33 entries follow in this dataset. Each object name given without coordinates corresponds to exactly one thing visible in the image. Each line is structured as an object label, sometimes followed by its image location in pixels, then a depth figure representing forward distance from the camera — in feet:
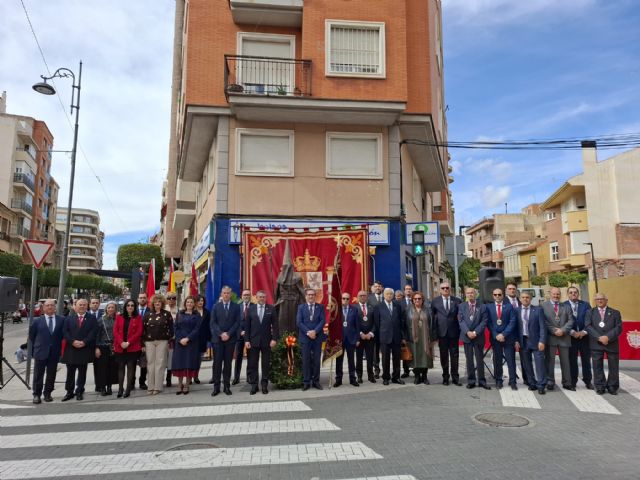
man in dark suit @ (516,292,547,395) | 29.04
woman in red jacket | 30.12
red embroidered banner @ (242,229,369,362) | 45.24
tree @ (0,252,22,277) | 138.10
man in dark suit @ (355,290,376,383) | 32.53
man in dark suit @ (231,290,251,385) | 31.04
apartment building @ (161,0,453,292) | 49.01
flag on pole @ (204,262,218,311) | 47.14
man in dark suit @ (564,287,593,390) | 30.07
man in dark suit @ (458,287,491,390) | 30.45
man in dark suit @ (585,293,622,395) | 28.66
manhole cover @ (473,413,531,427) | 21.80
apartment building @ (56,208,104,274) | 397.60
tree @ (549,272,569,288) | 144.45
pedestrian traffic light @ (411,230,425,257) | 43.39
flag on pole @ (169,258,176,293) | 58.70
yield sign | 37.93
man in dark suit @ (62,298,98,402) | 29.09
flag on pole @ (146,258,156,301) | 49.83
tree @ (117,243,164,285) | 210.59
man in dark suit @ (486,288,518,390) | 29.96
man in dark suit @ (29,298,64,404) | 28.55
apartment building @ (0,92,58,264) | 185.78
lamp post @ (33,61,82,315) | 50.57
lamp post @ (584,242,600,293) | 123.62
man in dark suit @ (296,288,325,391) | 30.76
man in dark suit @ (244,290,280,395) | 30.04
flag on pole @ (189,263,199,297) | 44.23
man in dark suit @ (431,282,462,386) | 31.73
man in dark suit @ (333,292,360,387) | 32.12
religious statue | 33.68
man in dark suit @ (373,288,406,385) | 32.07
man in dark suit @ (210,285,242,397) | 29.84
